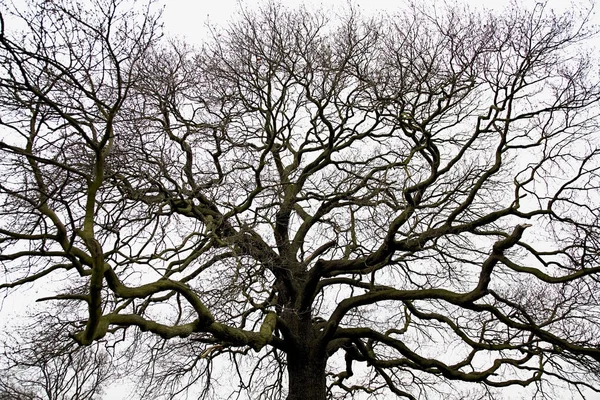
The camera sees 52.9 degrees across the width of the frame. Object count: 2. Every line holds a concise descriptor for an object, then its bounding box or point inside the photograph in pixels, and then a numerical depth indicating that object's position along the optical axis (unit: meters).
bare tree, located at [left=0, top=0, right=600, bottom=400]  6.63
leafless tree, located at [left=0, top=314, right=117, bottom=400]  7.23
